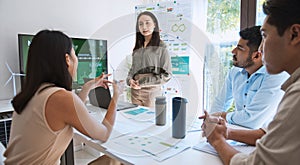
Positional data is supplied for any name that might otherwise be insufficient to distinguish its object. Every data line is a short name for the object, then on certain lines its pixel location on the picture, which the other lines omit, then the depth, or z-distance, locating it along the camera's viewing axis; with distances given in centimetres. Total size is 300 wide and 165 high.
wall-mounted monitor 251
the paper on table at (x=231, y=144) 90
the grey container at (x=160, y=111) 122
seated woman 85
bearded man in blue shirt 128
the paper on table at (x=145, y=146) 89
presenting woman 180
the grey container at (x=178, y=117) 101
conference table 84
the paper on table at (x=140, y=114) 138
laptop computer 151
